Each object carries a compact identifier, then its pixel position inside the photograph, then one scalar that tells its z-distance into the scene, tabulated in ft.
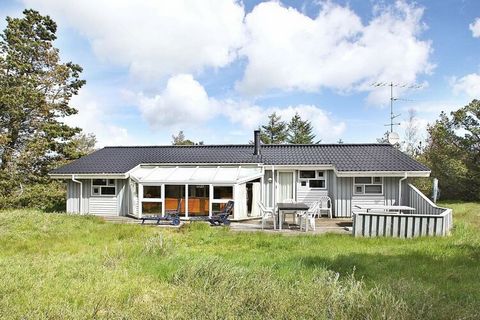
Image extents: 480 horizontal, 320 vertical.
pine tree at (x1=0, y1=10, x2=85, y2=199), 71.72
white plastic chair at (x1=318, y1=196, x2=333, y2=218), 56.18
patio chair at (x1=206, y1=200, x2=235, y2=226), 47.11
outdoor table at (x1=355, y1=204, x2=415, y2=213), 44.11
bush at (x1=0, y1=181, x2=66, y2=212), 69.77
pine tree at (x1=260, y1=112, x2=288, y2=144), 157.07
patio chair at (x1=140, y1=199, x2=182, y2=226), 47.01
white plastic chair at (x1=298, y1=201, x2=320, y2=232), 41.43
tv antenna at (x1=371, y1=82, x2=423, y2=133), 68.32
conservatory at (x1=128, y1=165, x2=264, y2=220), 53.21
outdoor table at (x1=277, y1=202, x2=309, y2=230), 40.91
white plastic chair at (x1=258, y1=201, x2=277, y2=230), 43.67
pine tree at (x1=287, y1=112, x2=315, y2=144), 157.17
